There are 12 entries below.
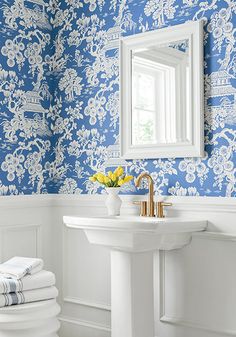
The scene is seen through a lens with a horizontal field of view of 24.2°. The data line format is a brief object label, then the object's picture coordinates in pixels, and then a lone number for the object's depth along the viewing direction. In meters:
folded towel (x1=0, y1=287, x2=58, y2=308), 2.78
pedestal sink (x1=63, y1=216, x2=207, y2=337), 2.70
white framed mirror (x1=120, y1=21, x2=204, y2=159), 2.95
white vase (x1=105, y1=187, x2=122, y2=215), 3.16
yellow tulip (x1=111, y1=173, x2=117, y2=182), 3.17
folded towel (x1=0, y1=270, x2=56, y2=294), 2.80
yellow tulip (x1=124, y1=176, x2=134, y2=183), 3.14
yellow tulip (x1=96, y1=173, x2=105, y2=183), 3.18
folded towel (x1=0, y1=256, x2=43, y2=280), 2.90
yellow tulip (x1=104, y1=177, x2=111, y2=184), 3.18
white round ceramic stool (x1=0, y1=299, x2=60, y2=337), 2.76
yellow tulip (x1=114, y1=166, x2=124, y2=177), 3.17
